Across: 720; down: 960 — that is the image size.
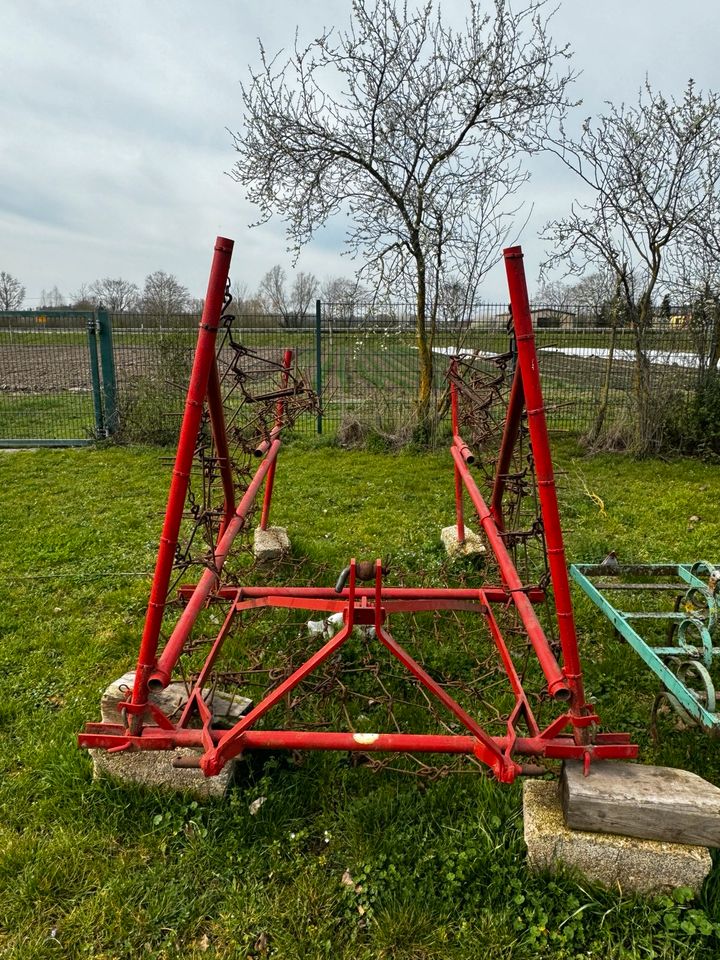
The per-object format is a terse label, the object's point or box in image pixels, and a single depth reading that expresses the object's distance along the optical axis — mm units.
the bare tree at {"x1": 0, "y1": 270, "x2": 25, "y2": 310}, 37556
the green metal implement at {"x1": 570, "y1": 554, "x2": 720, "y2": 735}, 2221
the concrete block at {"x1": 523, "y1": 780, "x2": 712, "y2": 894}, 1908
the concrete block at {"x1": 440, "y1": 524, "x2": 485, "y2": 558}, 4508
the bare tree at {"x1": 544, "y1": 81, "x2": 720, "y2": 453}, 8203
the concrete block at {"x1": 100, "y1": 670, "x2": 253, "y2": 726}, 2447
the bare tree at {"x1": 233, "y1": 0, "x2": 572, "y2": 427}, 8445
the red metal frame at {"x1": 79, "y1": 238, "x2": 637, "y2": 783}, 1979
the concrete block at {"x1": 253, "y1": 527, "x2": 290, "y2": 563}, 4375
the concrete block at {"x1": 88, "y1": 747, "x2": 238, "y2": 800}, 2369
